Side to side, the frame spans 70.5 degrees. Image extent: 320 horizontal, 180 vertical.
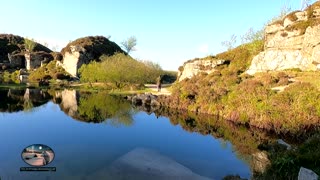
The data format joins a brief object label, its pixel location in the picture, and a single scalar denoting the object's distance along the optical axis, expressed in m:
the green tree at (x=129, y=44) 132.23
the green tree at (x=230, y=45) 61.21
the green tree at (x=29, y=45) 114.92
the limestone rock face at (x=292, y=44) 35.42
